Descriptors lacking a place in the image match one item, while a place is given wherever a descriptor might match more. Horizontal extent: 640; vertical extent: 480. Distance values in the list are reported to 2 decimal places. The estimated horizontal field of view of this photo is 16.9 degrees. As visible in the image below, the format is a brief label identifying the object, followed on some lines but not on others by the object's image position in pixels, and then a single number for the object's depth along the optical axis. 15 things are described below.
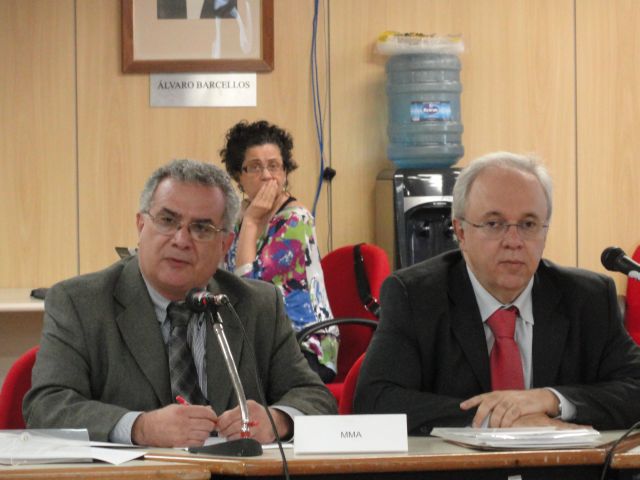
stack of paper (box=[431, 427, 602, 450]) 4.03
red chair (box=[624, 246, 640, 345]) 10.56
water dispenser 10.19
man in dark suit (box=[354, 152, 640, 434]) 5.21
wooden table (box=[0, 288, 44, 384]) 9.87
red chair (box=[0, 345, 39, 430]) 5.07
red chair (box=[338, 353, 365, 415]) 5.37
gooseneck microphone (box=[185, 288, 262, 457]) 4.01
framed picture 10.76
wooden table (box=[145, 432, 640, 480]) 3.84
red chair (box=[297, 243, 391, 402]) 8.46
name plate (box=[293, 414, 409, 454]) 4.01
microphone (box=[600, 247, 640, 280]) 4.64
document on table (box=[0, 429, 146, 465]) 3.88
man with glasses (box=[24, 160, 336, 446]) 4.97
